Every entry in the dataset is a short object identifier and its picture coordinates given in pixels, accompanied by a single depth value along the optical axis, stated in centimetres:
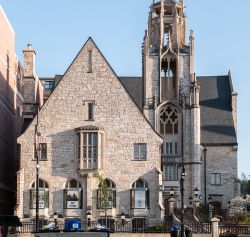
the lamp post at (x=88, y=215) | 6044
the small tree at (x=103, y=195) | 5928
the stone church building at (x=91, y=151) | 6153
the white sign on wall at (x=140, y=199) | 6144
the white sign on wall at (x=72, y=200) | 6159
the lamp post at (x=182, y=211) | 4417
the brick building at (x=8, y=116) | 6944
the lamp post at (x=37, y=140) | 4911
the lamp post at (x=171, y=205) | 6369
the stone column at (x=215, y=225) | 5303
